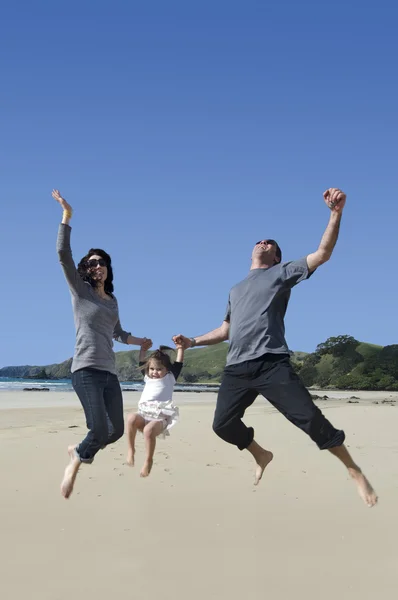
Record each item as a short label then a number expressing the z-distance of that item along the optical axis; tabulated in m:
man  5.55
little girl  7.02
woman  6.02
